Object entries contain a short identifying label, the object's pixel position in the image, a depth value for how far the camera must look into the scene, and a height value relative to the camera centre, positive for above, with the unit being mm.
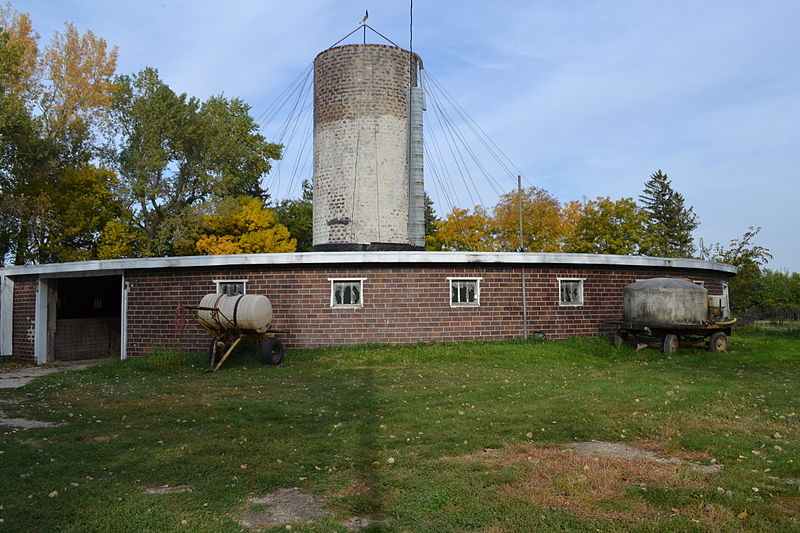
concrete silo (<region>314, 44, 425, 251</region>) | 22500 +5410
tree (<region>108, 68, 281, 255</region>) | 32781 +8056
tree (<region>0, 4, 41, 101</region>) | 27859 +11563
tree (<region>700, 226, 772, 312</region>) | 33244 +1118
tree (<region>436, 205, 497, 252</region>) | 41219 +4286
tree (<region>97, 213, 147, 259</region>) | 31641 +2990
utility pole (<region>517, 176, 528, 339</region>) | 16750 -471
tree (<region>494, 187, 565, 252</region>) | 41250 +4700
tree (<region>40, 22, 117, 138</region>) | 30031 +10830
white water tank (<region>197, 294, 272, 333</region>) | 13921 -408
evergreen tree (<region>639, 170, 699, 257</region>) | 60969 +8603
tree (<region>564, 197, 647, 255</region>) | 41312 +4595
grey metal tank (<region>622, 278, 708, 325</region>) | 15133 -180
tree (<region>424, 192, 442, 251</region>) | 42825 +6128
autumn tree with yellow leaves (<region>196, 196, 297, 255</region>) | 33125 +3682
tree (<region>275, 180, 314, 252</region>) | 41781 +5220
